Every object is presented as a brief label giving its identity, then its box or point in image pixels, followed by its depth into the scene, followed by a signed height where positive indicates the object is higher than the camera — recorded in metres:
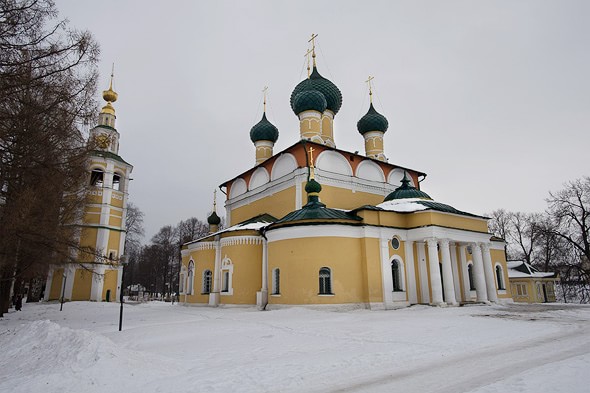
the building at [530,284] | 28.38 -0.04
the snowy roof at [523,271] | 28.47 +0.91
